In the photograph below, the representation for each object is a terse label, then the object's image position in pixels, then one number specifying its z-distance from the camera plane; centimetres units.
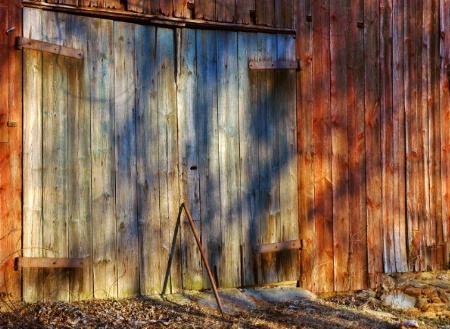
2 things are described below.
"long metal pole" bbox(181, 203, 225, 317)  538
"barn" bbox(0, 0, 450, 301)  527
